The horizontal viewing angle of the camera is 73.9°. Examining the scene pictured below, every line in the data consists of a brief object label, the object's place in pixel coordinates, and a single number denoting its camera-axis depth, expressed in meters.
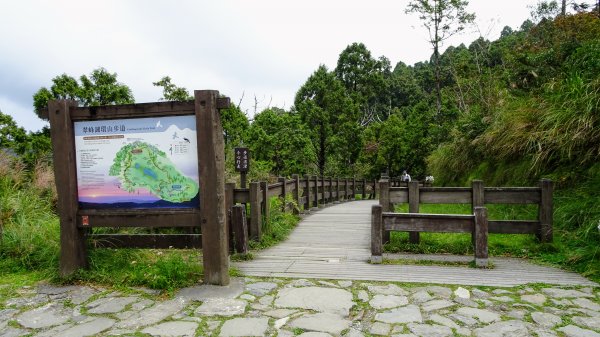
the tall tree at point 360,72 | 38.17
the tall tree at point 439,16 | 26.84
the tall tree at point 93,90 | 20.64
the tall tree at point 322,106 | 27.94
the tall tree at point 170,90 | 18.98
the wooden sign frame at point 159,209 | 4.39
